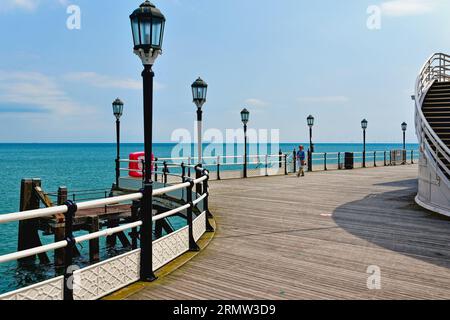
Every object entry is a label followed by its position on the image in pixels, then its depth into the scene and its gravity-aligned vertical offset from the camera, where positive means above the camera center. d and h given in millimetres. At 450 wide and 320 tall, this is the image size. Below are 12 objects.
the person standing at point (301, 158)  22047 -458
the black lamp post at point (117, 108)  20400 +2169
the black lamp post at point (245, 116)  23656 +2015
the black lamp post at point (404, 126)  41984 +2449
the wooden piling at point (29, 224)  14068 -2693
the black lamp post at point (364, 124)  35438 +2256
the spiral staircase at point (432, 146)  10586 +93
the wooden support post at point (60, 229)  12812 -2492
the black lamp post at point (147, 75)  5301 +1032
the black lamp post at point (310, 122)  30367 +2100
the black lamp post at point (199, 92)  11625 +1688
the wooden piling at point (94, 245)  13039 -3161
